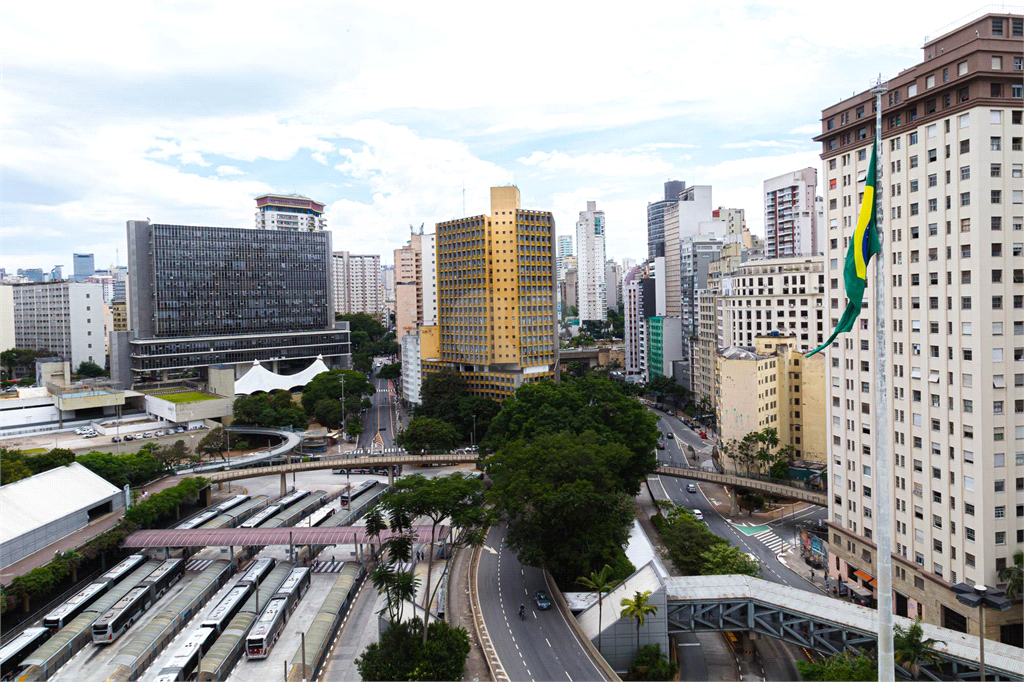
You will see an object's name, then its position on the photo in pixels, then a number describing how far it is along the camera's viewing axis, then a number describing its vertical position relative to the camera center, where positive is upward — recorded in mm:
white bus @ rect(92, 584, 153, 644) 35906 -16025
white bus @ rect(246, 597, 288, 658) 34438 -16168
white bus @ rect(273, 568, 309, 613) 40438 -16117
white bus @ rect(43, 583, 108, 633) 36344 -15561
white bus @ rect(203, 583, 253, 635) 36531 -15979
